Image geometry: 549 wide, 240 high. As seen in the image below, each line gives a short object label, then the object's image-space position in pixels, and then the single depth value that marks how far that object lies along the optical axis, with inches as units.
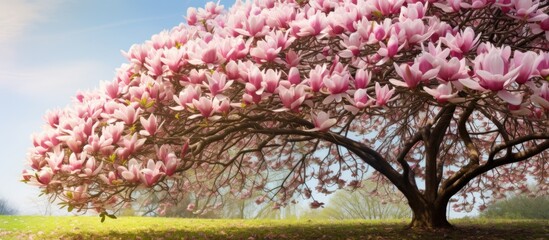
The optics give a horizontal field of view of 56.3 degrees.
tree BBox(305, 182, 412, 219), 642.8
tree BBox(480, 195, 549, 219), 593.6
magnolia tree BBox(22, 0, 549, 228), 133.0
